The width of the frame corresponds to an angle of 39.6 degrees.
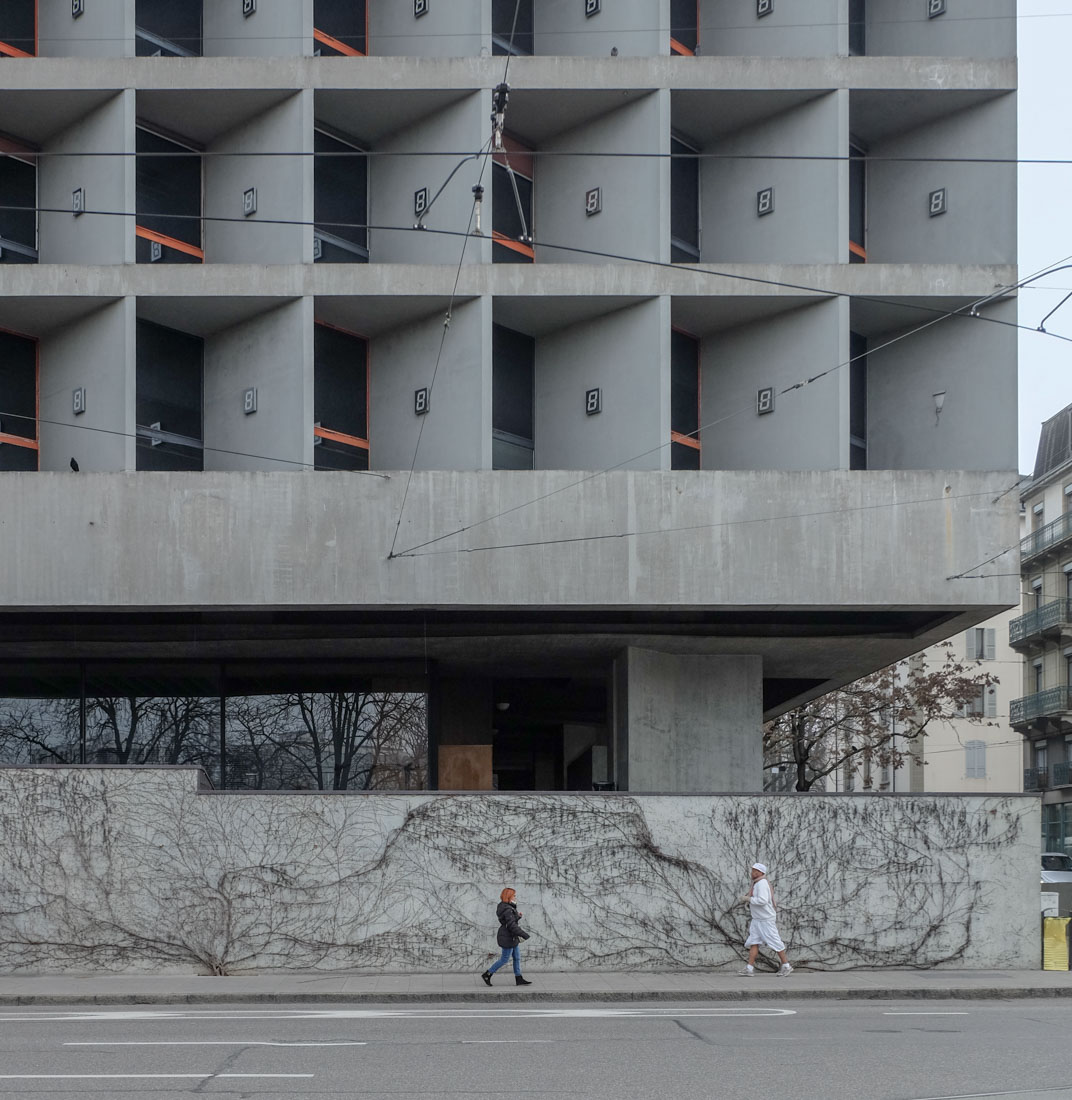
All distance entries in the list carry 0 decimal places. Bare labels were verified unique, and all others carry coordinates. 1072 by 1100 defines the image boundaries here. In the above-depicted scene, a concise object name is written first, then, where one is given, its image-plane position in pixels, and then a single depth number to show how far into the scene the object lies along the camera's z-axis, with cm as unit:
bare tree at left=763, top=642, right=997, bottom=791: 4616
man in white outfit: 2055
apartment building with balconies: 5909
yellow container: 2205
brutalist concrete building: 2295
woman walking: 1897
